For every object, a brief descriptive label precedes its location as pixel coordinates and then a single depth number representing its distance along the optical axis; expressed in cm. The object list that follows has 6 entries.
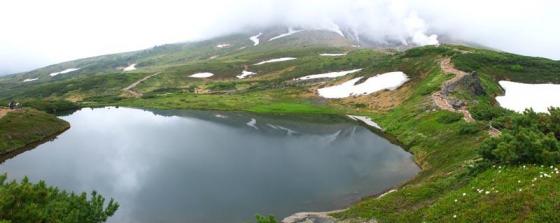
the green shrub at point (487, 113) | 5837
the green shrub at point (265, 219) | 2309
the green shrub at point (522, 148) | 2584
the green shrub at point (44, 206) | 2156
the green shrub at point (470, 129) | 5203
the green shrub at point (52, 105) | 12088
